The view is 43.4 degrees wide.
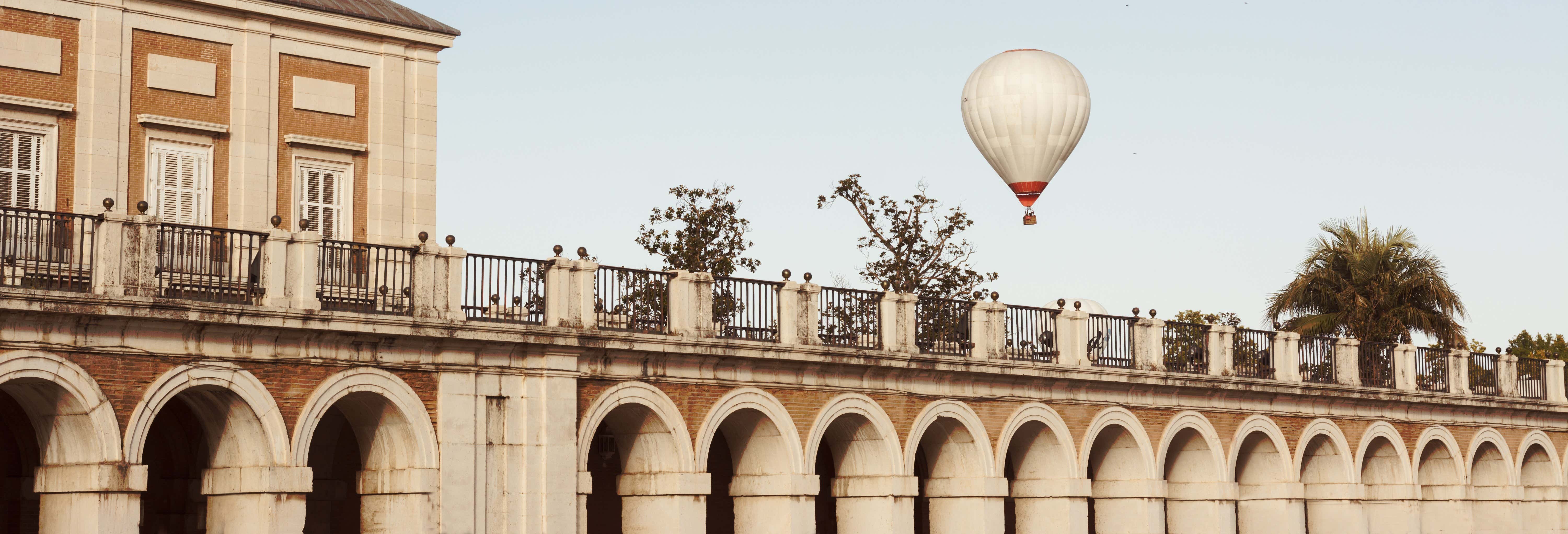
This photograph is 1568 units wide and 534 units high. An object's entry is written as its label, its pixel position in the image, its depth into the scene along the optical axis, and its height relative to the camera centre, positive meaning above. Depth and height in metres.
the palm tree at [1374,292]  46.03 +3.35
